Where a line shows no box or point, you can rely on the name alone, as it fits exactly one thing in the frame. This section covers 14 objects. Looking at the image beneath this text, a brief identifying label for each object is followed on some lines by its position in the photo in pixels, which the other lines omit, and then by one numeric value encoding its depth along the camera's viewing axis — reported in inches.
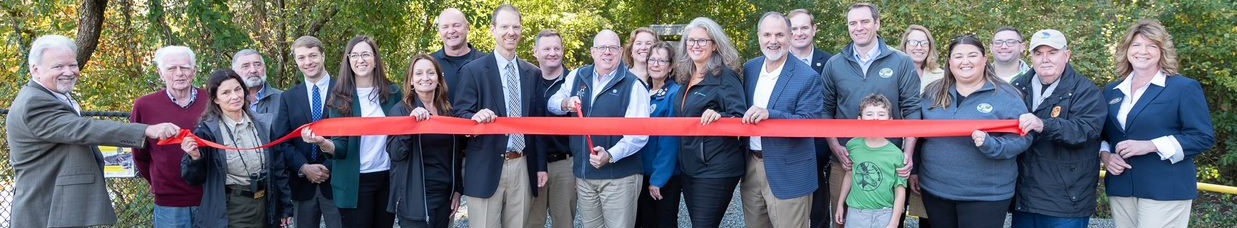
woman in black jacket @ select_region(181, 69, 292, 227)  191.8
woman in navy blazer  193.8
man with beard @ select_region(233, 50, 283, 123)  237.5
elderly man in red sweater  202.1
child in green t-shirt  197.0
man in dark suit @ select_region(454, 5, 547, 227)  205.9
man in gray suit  184.4
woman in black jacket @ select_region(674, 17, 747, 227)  204.5
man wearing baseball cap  195.3
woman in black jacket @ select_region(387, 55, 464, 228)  199.5
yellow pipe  260.5
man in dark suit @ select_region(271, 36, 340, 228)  211.9
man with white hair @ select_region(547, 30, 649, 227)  209.2
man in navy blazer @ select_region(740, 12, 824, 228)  203.0
